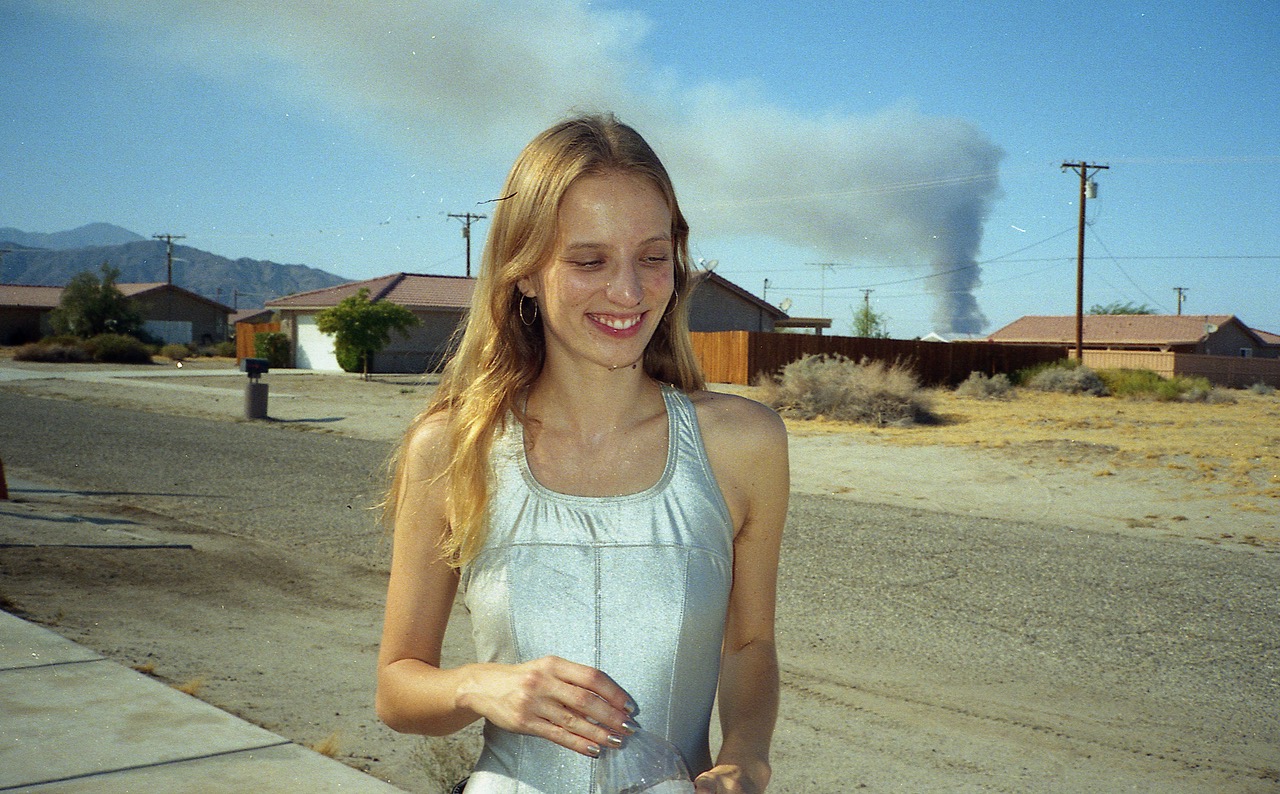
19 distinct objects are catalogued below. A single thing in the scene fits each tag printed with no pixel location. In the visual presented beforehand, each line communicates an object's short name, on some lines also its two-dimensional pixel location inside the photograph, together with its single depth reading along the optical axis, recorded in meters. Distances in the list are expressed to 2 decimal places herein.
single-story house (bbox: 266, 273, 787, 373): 42.75
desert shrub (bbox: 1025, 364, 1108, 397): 35.56
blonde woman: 1.50
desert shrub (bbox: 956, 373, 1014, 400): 32.21
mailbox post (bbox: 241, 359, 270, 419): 19.94
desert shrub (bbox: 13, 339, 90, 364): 42.91
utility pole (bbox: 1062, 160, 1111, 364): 37.97
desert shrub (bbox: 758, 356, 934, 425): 21.28
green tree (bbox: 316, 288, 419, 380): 37.50
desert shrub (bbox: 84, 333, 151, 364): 45.47
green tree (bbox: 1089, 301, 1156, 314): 94.06
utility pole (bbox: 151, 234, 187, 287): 88.26
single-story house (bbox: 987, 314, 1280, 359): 66.12
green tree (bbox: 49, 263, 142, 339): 52.59
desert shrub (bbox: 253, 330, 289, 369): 45.22
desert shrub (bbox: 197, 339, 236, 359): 60.81
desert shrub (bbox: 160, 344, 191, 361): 55.11
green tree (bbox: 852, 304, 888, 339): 84.62
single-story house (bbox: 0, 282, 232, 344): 58.62
